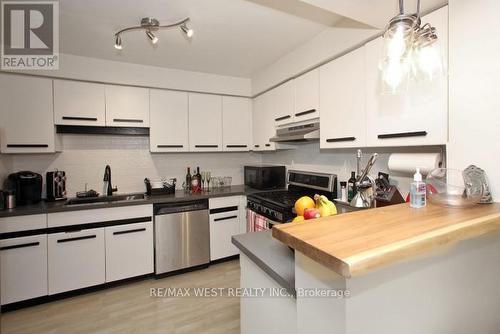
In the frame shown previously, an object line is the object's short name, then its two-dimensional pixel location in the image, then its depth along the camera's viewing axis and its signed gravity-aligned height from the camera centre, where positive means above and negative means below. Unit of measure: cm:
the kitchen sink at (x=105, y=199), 245 -38
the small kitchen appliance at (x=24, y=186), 223 -21
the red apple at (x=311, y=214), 106 -23
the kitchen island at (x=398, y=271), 59 -32
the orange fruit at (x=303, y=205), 124 -22
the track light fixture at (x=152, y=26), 180 +105
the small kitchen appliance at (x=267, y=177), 296 -18
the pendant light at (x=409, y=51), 94 +47
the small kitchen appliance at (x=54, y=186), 246 -23
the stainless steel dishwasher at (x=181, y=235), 252 -78
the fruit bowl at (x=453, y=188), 99 -12
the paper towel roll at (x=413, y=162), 145 +0
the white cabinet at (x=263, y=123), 288 +51
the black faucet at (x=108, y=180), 271 -19
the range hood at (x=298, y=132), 219 +30
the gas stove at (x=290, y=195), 223 -35
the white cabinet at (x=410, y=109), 129 +33
